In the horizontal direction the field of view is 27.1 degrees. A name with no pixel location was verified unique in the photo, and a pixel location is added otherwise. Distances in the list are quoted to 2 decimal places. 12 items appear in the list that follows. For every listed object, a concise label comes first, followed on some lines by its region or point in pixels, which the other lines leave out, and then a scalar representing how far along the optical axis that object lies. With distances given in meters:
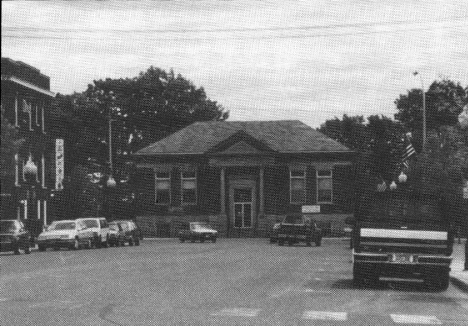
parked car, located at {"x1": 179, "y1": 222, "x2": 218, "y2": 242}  61.00
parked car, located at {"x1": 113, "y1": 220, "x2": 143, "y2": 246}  55.78
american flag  56.96
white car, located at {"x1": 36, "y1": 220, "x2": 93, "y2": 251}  45.81
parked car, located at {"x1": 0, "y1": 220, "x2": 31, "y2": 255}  41.38
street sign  75.62
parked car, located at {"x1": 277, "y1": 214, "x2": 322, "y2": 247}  52.41
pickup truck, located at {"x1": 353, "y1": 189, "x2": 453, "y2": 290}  19.03
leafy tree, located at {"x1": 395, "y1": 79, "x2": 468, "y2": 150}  84.50
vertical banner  58.62
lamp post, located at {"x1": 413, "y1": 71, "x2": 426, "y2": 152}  60.75
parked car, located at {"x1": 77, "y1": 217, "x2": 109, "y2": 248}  49.50
